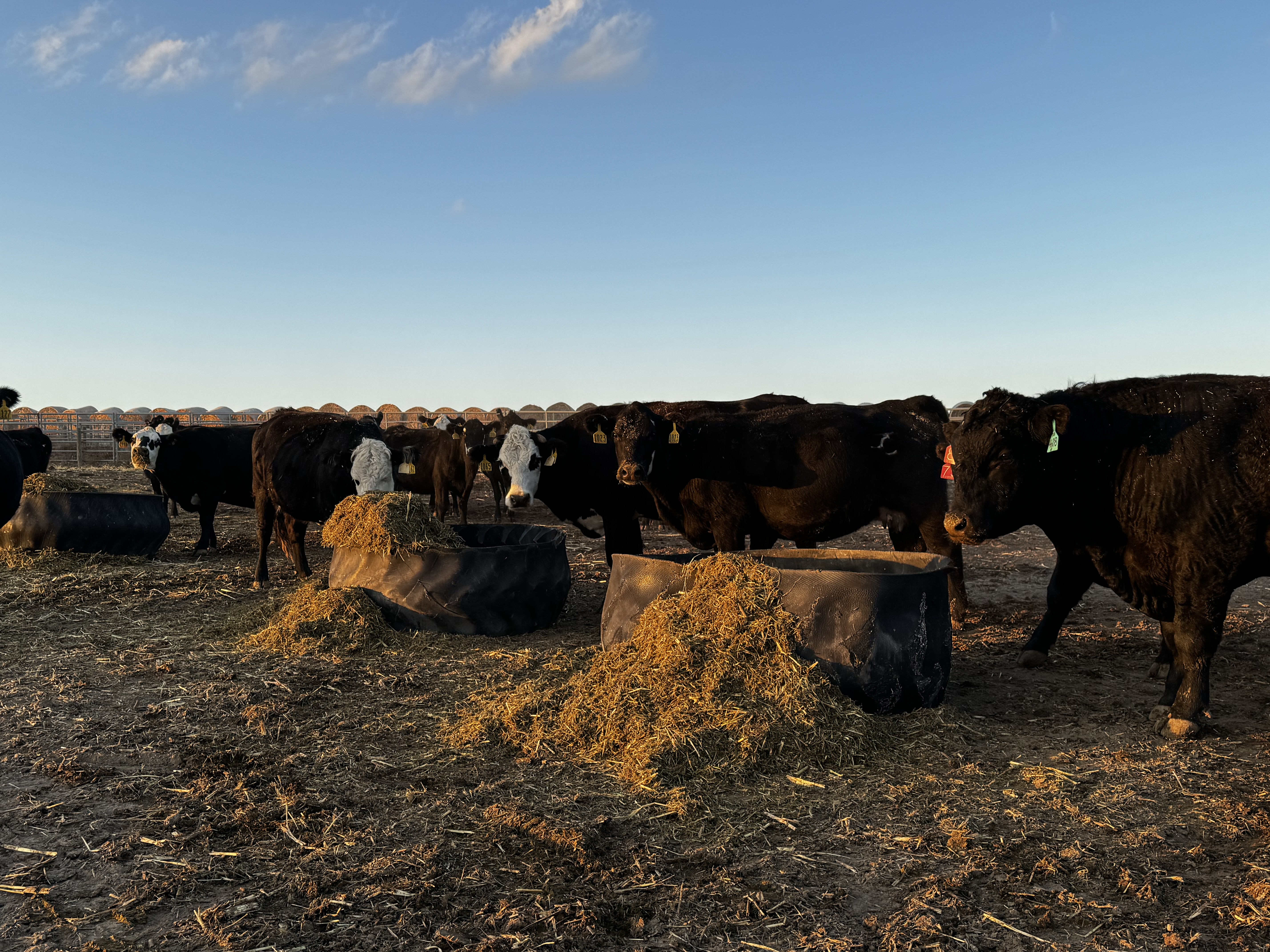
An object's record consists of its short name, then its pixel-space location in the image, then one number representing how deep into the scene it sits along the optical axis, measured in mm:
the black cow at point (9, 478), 8023
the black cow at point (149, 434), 13047
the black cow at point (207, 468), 12102
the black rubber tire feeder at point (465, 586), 6465
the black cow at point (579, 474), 9023
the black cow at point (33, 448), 14727
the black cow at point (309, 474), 9406
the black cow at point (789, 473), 7637
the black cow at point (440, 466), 14422
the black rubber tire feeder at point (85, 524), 9922
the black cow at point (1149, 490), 4629
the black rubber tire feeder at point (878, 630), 4492
